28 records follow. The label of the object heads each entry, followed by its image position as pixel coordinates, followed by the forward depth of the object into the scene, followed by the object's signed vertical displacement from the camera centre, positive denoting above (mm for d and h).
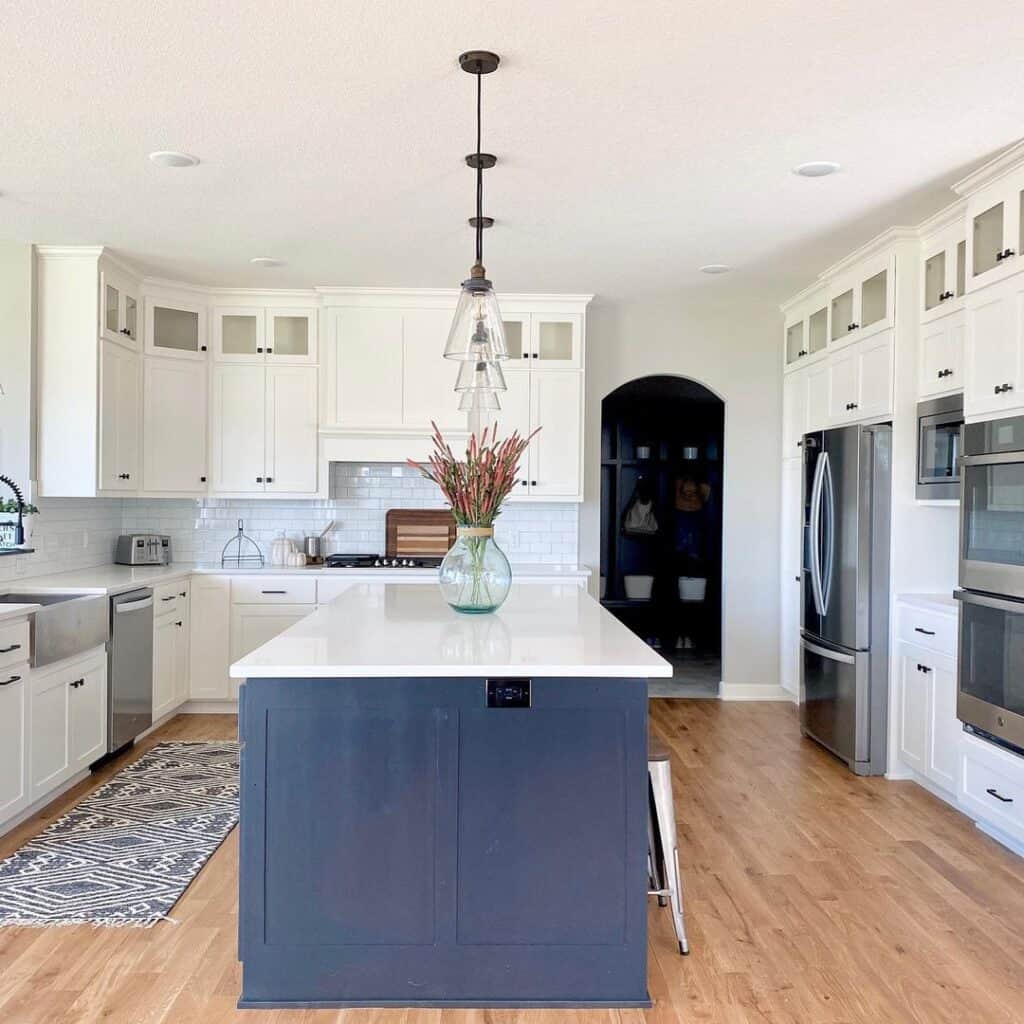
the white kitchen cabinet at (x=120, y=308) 4832 +1075
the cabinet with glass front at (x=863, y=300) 4355 +1074
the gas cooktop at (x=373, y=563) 5590 -400
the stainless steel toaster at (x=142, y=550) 5438 -323
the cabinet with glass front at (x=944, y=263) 3900 +1103
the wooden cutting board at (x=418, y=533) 5949 -219
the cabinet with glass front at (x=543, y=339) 5629 +1032
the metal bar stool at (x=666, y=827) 2605 -963
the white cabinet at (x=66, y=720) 3600 -966
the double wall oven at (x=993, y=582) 3225 -284
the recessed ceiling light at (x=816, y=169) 3402 +1299
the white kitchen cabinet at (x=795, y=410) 5566 +602
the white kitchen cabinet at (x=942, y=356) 3906 +680
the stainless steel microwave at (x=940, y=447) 3947 +271
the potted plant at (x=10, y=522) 4277 -128
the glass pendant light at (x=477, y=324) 2887 +577
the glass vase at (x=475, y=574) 3004 -249
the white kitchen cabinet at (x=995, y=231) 3279 +1065
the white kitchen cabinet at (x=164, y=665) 4914 -941
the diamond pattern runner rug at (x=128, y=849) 2871 -1321
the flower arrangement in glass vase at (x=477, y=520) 2955 -64
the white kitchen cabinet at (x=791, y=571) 5656 -436
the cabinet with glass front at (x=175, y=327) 5395 +1057
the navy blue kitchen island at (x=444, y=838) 2301 -877
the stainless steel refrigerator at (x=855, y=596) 4297 -450
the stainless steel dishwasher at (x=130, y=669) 4344 -871
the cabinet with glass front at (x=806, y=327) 5262 +1104
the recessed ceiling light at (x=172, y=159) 3355 +1297
